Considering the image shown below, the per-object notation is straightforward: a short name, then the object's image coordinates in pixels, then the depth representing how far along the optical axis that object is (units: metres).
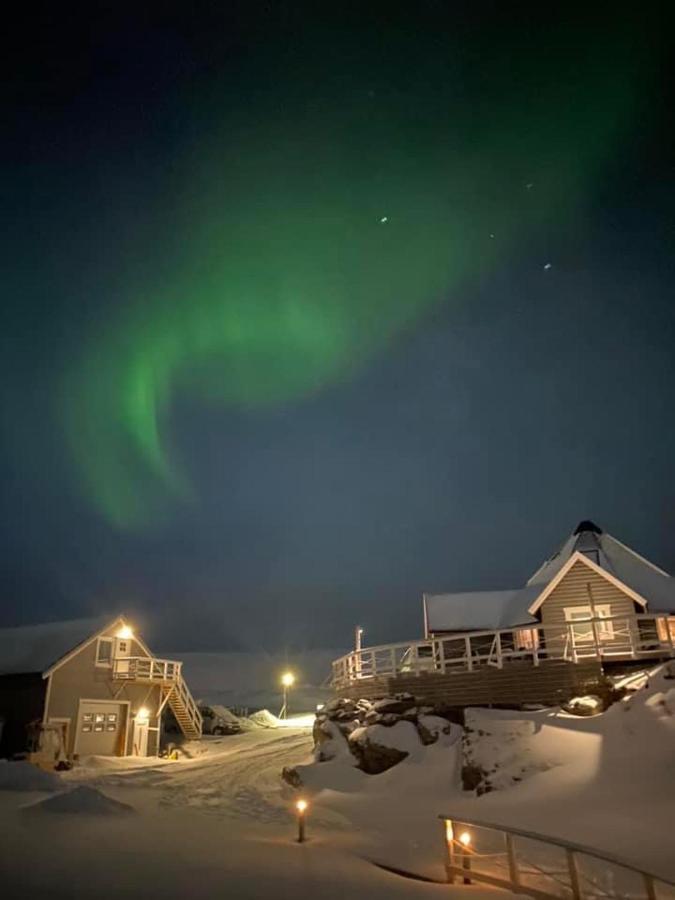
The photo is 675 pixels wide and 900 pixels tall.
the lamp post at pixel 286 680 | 57.36
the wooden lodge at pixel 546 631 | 22.52
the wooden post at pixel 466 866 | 11.62
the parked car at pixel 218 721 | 47.44
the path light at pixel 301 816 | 13.88
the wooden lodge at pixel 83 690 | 34.38
